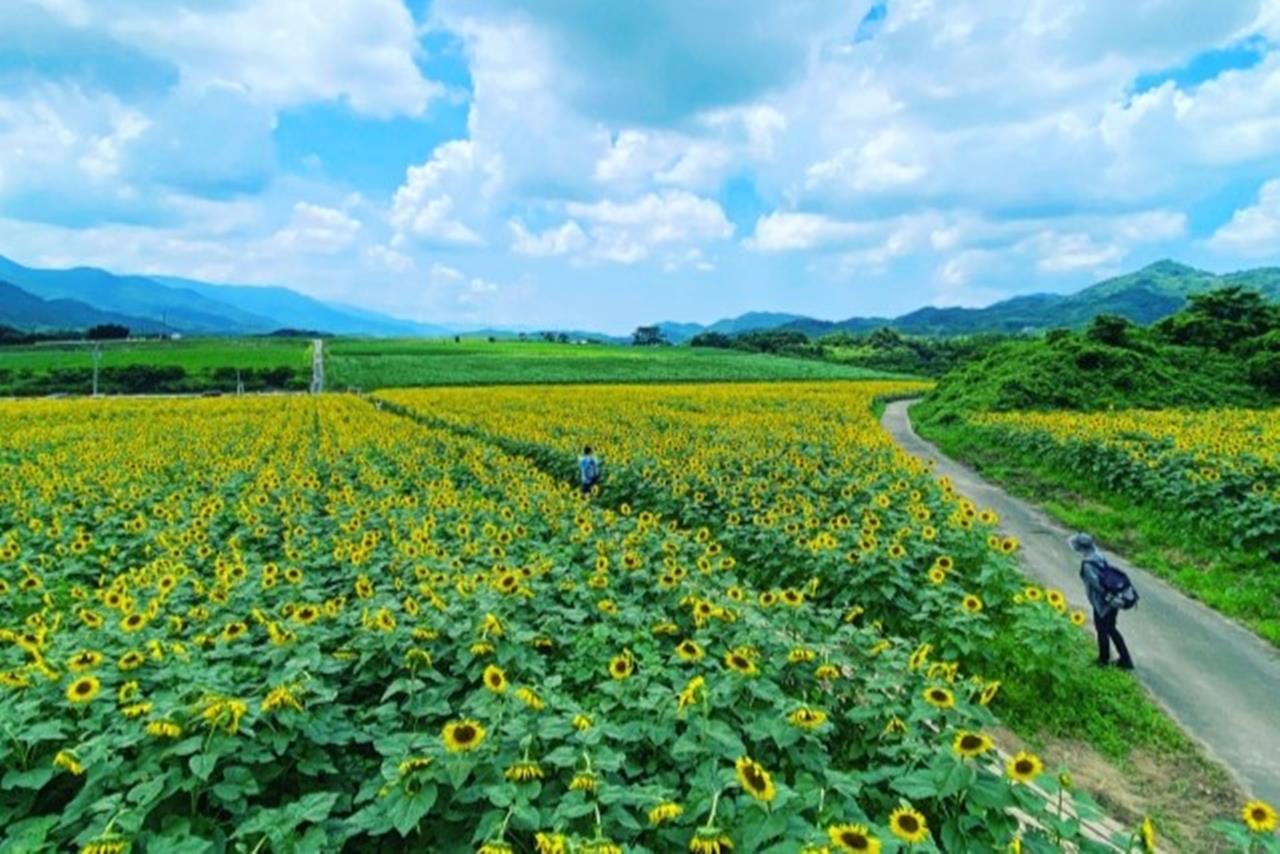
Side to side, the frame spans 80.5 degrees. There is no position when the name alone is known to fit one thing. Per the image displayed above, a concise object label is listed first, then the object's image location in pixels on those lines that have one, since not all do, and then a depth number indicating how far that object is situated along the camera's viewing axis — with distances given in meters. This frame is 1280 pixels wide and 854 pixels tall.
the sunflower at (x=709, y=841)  3.01
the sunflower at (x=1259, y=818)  3.16
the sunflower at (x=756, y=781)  3.16
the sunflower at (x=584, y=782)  3.36
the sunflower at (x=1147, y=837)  3.07
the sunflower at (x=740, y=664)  4.60
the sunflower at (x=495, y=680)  4.30
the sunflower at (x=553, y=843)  2.94
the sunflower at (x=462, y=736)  3.55
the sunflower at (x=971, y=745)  3.58
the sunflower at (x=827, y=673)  4.94
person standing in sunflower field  17.23
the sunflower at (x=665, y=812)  3.25
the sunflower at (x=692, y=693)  4.18
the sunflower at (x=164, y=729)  3.70
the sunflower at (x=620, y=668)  4.71
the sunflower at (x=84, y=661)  4.49
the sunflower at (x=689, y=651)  4.88
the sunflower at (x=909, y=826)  3.07
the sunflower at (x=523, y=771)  3.52
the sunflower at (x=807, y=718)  4.12
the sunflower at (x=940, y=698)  4.31
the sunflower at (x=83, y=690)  4.09
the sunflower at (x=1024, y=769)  3.51
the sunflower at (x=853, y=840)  2.92
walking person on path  8.95
